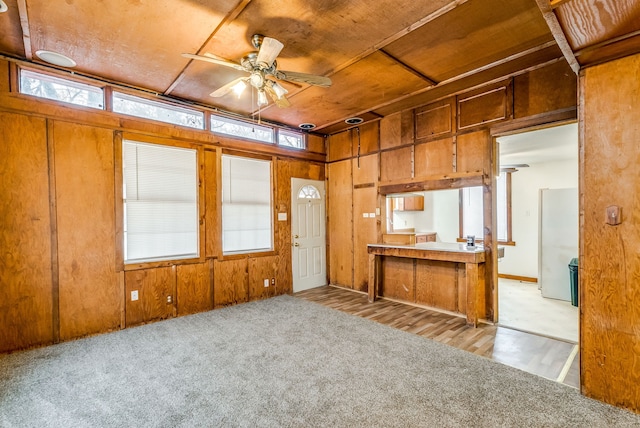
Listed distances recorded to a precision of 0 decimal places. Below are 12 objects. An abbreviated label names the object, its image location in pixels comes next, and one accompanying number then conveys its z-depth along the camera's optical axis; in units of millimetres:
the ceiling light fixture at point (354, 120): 5109
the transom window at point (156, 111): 3859
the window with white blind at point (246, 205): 4812
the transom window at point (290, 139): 5538
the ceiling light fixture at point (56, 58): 3061
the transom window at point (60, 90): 3279
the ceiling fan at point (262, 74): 2629
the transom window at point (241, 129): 4733
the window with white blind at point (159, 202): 3902
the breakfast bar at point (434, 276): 3818
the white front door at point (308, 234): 5633
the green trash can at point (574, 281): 4531
